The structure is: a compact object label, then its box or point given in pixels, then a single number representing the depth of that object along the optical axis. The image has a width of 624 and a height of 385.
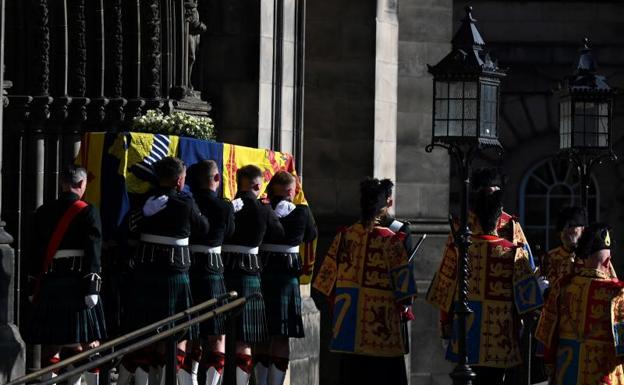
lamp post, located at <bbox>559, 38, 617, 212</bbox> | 20.33
